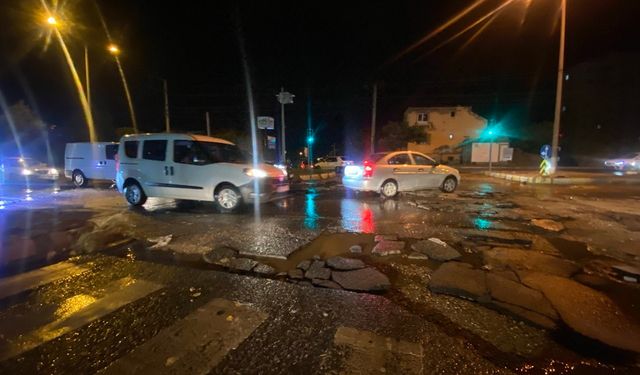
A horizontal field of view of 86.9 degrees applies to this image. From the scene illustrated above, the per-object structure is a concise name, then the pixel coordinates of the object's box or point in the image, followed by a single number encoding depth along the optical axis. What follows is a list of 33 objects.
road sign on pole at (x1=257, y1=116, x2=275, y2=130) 20.55
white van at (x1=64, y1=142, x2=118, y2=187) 15.27
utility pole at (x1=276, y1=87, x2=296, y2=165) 21.23
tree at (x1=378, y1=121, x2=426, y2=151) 42.31
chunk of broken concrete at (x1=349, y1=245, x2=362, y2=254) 5.40
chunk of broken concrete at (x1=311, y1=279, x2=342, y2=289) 4.14
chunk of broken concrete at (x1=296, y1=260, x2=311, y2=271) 4.69
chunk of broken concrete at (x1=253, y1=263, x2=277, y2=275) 4.59
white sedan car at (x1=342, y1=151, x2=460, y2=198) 11.20
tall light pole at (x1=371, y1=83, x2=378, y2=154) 27.72
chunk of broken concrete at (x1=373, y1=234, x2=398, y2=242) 6.09
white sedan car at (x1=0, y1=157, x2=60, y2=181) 18.78
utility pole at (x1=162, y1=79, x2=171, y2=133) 21.56
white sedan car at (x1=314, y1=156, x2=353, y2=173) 31.30
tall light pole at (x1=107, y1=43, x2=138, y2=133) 18.39
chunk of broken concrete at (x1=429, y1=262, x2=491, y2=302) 3.88
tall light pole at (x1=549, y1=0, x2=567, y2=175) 16.40
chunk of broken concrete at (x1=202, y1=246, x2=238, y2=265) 5.04
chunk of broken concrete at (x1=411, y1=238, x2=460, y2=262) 5.11
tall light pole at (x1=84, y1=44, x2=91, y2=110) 18.66
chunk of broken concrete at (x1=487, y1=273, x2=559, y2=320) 3.52
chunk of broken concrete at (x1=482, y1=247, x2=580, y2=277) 4.65
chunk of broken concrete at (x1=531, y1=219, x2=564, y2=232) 6.98
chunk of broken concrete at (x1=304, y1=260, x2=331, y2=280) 4.42
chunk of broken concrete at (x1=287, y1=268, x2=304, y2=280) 4.41
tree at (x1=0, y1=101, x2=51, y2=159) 26.86
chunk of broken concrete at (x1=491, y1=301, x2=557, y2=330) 3.25
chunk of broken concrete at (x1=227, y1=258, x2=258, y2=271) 4.73
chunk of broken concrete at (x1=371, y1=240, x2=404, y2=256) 5.36
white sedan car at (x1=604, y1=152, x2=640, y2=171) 28.45
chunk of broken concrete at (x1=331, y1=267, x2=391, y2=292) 4.07
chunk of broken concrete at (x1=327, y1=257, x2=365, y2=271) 4.65
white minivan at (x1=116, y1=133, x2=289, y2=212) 8.77
